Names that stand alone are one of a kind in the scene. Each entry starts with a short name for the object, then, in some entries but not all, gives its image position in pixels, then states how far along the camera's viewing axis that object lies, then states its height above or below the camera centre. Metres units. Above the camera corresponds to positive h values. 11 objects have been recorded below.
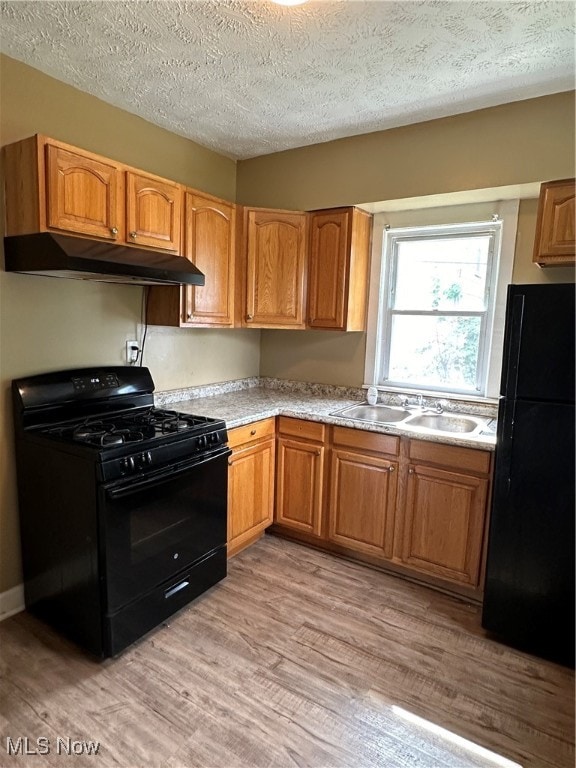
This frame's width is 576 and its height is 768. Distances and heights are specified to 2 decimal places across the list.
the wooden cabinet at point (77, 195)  1.94 +0.59
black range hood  1.86 +0.27
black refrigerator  1.92 -0.63
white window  2.79 +0.16
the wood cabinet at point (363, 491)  2.62 -0.97
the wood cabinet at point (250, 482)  2.67 -0.97
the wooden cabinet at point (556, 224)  2.17 +0.55
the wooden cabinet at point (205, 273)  2.64 +0.33
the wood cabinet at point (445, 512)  2.33 -0.96
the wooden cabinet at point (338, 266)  2.97 +0.42
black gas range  1.90 -0.84
